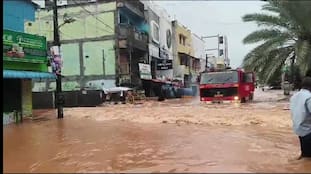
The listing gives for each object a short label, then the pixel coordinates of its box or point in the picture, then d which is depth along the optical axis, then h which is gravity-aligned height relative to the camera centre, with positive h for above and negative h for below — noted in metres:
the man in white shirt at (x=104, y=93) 21.15 -0.39
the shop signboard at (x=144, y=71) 23.42 +1.38
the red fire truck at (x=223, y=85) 16.79 +0.00
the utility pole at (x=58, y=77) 12.78 +0.55
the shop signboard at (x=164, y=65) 26.94 +2.08
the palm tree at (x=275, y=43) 15.62 +2.44
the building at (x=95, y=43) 22.27 +3.60
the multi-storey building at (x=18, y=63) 10.75 +1.07
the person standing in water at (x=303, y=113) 4.41 -0.45
